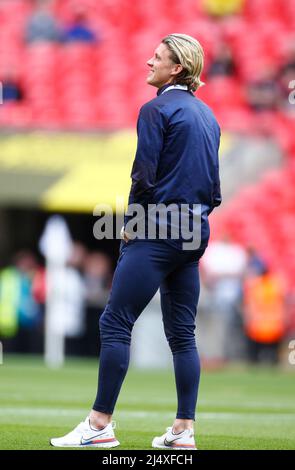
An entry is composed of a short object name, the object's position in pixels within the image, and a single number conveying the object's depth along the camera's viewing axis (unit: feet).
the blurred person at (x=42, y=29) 73.15
